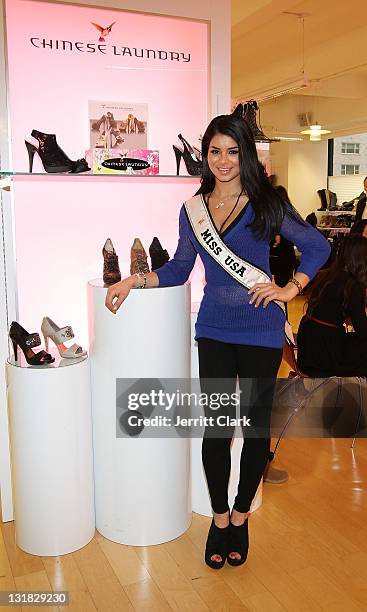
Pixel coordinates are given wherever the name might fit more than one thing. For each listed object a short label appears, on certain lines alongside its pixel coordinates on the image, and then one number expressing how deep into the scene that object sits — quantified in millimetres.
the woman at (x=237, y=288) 2252
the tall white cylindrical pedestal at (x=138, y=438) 2457
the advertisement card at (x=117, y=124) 2914
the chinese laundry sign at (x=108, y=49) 2799
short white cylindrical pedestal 2439
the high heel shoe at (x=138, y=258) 2656
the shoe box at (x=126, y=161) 2773
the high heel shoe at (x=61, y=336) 2555
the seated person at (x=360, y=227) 4580
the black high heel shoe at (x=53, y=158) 2717
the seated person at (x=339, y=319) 3402
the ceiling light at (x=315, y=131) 10562
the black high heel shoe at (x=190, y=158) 3010
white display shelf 2620
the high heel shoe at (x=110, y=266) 2617
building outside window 14375
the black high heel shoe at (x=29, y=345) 2484
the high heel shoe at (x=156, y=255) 2803
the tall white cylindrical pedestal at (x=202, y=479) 2814
